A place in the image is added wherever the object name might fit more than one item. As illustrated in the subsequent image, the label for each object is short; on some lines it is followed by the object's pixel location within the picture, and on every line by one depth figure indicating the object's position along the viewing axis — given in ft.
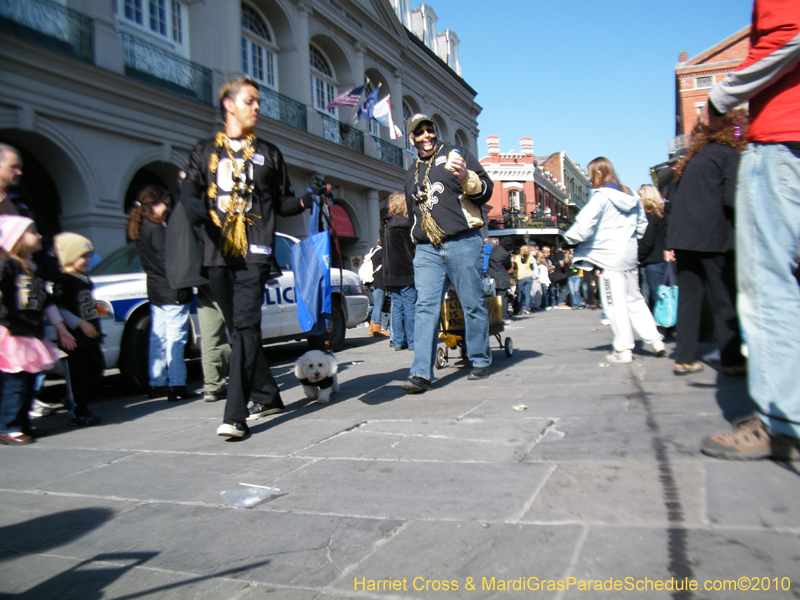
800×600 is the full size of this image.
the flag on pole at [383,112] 65.67
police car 19.12
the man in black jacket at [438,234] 15.62
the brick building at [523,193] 124.06
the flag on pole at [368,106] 65.05
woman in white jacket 17.63
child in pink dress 13.07
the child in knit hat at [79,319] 15.33
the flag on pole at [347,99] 60.95
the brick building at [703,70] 155.74
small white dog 15.21
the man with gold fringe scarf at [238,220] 12.09
